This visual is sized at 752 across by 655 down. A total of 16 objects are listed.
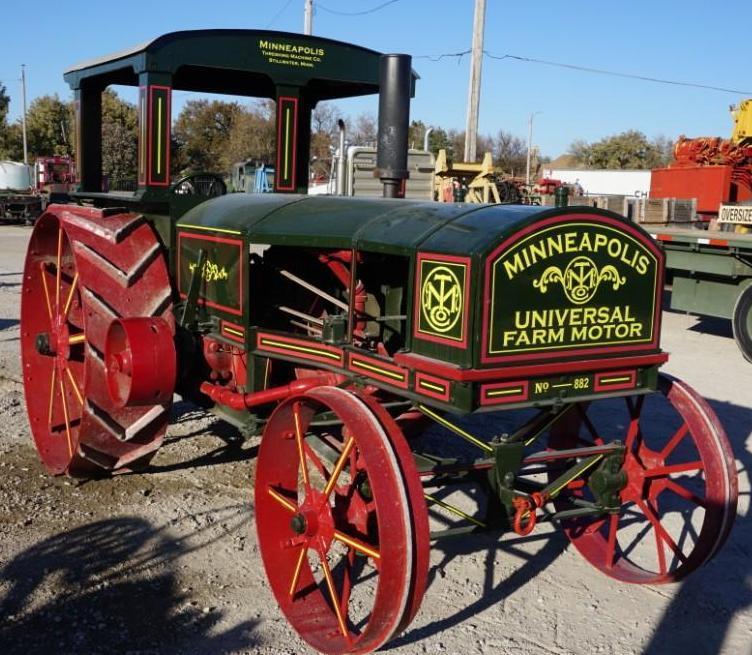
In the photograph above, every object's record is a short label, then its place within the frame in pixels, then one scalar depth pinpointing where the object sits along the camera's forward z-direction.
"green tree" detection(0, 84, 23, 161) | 46.72
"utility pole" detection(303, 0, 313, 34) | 21.00
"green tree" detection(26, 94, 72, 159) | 45.62
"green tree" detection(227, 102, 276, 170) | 33.41
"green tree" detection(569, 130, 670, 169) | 57.12
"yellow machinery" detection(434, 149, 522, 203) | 15.44
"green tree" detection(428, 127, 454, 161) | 48.02
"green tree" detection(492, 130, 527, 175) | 58.14
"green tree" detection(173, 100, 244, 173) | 35.19
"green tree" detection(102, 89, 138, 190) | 27.27
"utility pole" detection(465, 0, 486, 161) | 14.68
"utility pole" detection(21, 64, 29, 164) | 41.81
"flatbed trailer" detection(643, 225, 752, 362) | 8.69
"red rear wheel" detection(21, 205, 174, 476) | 3.90
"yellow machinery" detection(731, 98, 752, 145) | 13.27
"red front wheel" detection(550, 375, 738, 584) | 3.22
